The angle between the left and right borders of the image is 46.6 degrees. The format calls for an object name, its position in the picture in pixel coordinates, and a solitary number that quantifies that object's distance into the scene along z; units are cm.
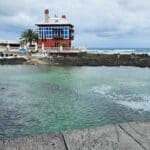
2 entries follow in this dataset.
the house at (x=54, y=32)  3769
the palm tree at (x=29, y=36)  4064
